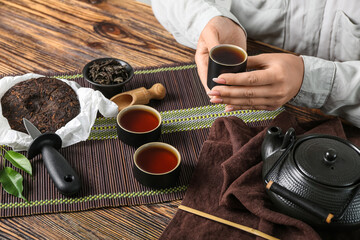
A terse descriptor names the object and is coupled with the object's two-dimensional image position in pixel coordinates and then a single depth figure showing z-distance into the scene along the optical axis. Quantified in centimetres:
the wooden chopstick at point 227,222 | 109
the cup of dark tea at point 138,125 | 133
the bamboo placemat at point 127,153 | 119
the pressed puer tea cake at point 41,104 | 136
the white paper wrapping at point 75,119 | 130
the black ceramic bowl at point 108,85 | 148
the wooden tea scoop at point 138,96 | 150
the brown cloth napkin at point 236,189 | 109
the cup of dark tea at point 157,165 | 120
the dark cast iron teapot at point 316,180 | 99
